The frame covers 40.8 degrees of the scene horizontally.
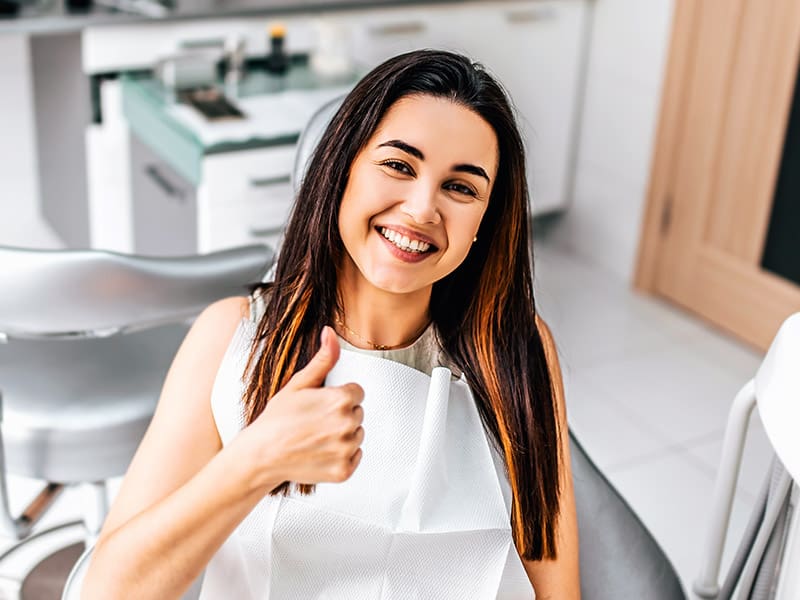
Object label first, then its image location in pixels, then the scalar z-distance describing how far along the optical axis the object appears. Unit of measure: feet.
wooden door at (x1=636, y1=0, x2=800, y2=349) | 9.09
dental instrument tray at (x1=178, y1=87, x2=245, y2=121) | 7.44
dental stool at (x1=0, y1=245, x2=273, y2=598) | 4.30
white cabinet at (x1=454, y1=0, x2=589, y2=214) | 9.93
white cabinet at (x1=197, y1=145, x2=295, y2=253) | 7.18
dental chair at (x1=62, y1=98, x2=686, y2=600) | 3.91
